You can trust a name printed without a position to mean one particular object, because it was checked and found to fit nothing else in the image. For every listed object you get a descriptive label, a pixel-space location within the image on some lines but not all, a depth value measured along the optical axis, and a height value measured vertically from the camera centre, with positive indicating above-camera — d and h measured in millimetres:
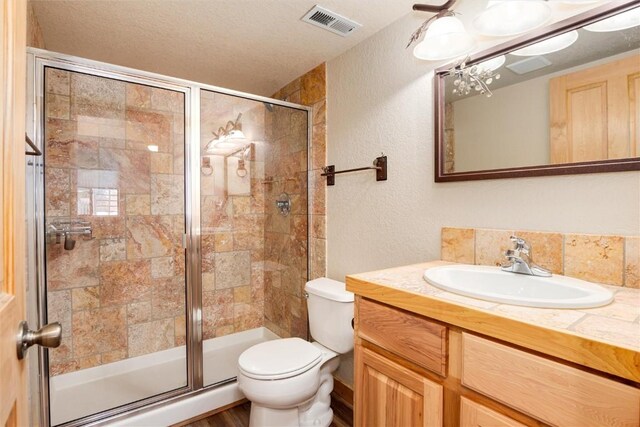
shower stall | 1824 -122
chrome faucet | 1113 -188
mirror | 1016 +397
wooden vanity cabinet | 633 -423
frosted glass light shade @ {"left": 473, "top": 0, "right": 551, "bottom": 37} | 1080 +676
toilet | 1501 -765
